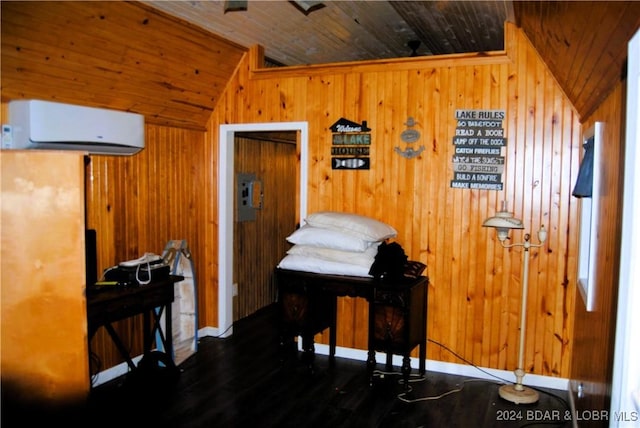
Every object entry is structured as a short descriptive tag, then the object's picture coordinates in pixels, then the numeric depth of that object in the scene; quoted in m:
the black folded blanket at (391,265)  3.86
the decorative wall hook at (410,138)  4.21
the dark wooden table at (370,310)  3.82
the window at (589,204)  2.55
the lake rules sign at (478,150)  3.99
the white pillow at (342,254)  3.99
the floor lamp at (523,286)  3.64
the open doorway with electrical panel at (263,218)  5.55
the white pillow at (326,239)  4.01
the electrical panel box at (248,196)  5.49
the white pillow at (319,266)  3.98
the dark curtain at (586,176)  2.89
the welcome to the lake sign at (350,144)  4.40
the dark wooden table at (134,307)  3.37
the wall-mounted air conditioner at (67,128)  3.17
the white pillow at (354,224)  4.03
